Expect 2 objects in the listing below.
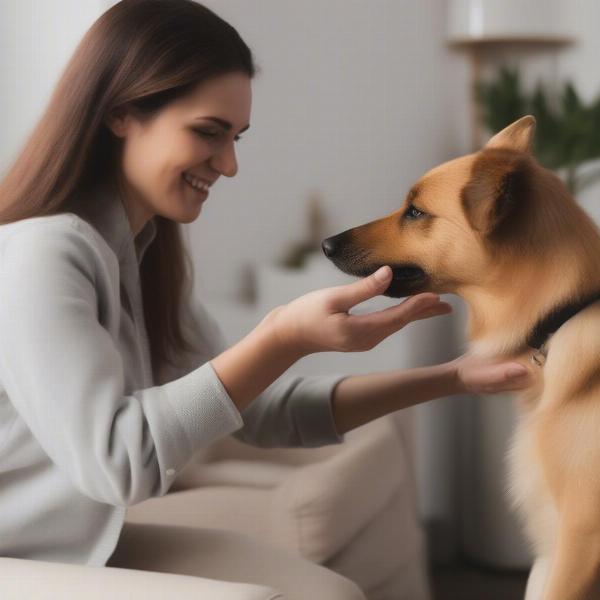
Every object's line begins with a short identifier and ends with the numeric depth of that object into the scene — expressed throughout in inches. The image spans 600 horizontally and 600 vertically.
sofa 73.4
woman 39.0
